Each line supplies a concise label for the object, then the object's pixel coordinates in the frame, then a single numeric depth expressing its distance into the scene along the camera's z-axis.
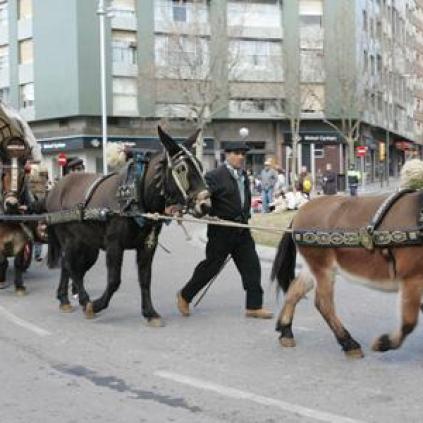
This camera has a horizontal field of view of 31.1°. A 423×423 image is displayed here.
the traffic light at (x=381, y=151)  56.00
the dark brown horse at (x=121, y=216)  7.28
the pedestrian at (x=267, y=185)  25.91
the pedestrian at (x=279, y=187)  26.03
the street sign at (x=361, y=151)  46.16
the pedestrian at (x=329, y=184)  33.06
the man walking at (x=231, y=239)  8.00
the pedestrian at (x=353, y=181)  33.42
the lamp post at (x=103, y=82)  37.50
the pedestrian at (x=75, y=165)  11.14
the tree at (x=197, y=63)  44.16
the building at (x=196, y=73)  45.75
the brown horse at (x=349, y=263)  5.66
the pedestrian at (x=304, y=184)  26.97
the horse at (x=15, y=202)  9.86
